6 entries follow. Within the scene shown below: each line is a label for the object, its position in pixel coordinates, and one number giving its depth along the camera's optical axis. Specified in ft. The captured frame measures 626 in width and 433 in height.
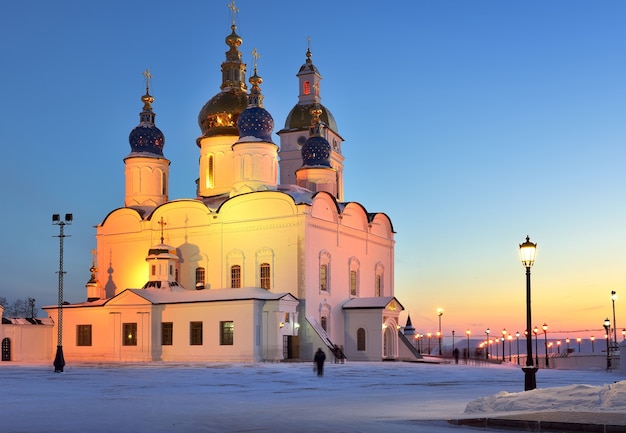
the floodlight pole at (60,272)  98.53
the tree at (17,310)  323.16
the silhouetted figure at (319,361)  89.61
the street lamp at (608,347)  128.98
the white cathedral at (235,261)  140.77
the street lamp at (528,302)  52.08
